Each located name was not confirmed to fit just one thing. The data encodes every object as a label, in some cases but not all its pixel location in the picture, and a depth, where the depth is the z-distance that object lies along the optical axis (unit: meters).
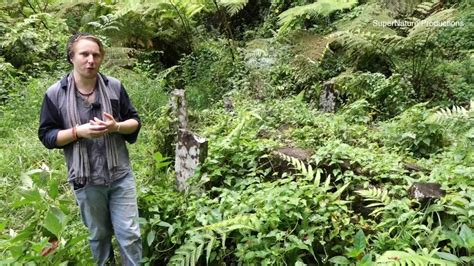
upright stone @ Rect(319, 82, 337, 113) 5.51
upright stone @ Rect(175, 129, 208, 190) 3.49
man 2.65
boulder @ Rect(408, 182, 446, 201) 2.80
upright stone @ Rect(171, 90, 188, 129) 4.11
